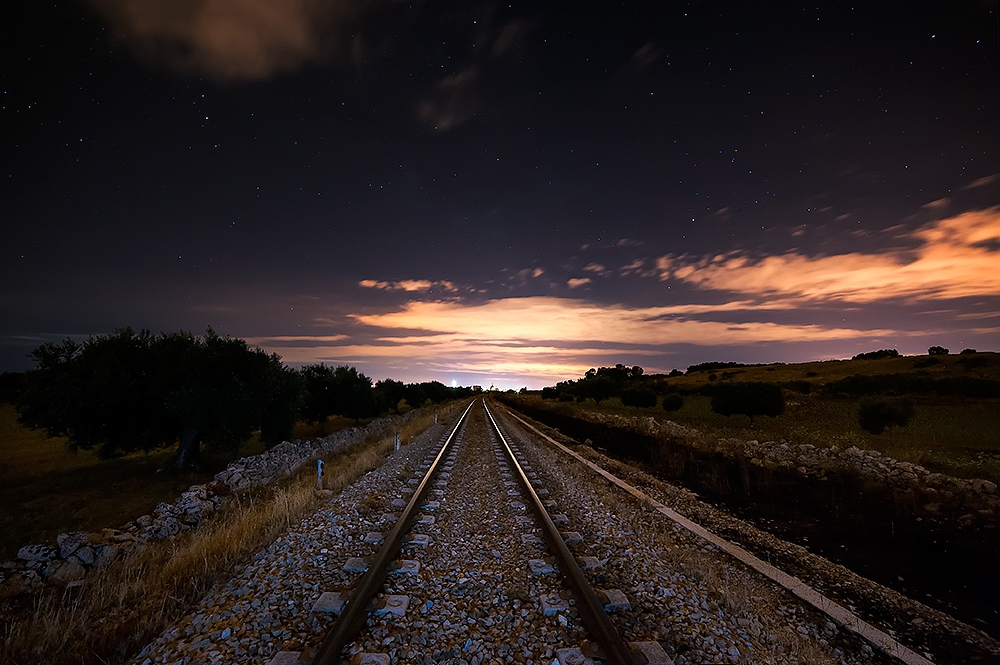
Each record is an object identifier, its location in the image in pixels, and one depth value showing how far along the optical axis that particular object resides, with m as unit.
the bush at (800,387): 48.41
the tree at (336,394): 38.62
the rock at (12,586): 7.53
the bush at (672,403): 41.56
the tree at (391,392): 63.44
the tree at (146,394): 18.95
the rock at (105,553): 9.25
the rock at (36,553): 9.13
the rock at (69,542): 9.37
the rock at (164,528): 11.43
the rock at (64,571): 8.57
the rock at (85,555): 9.36
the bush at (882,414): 22.16
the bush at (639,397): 48.72
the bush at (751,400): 28.59
